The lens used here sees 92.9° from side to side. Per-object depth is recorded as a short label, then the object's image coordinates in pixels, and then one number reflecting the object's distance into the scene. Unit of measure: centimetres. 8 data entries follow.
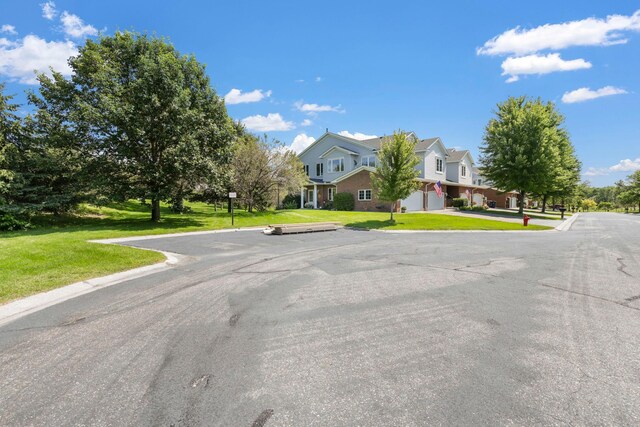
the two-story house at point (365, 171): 3441
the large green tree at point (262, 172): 2767
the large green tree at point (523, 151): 3281
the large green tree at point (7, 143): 1794
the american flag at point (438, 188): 3622
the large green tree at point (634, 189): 5722
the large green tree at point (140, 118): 1867
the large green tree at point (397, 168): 2225
